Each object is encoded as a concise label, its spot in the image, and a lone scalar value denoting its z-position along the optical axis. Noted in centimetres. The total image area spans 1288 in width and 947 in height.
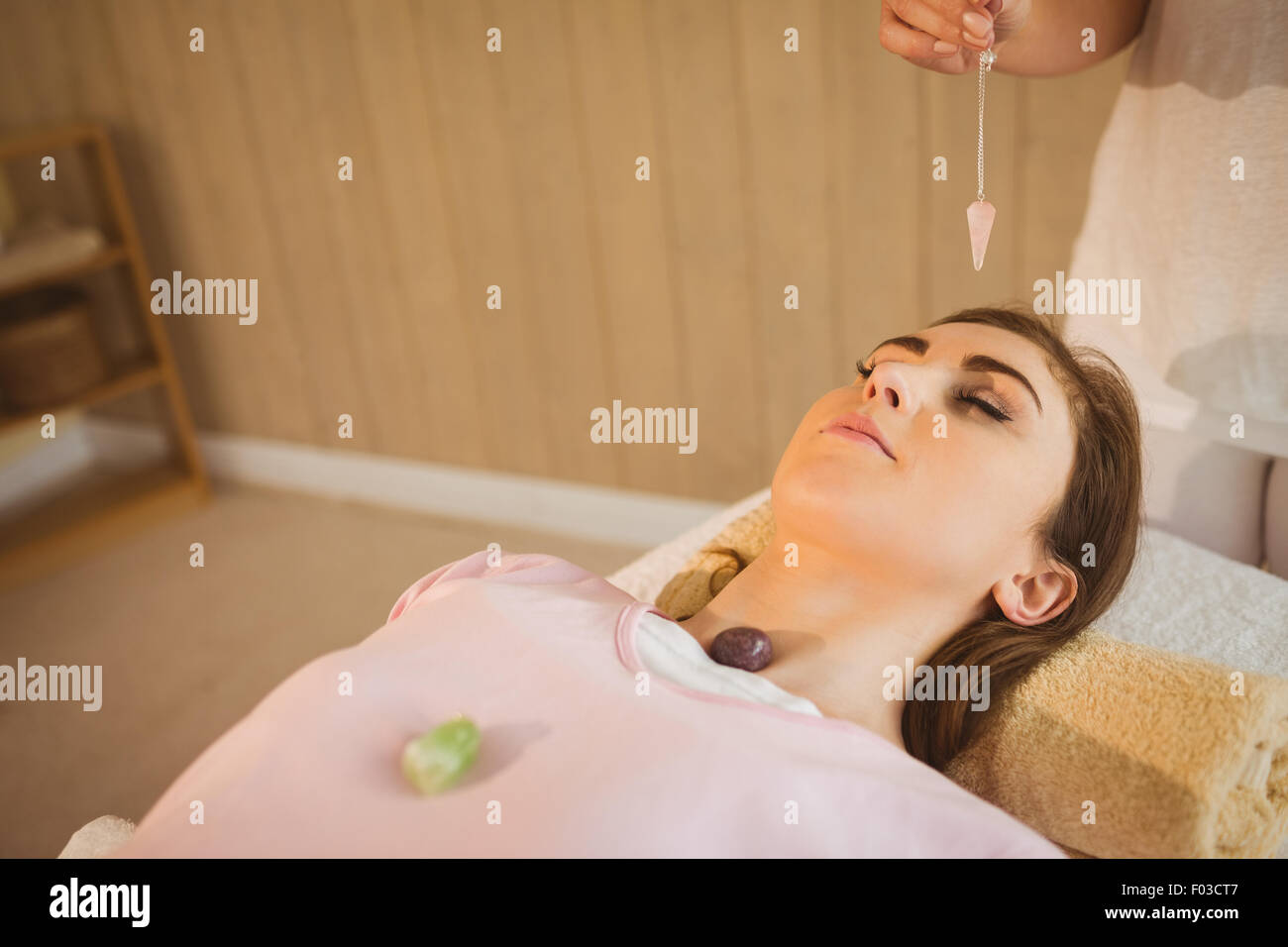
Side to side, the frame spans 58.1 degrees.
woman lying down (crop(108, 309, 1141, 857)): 93
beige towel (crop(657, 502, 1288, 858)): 105
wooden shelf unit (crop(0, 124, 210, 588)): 292
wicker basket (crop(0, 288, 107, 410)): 285
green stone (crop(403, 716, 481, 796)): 94
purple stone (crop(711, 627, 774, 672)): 113
